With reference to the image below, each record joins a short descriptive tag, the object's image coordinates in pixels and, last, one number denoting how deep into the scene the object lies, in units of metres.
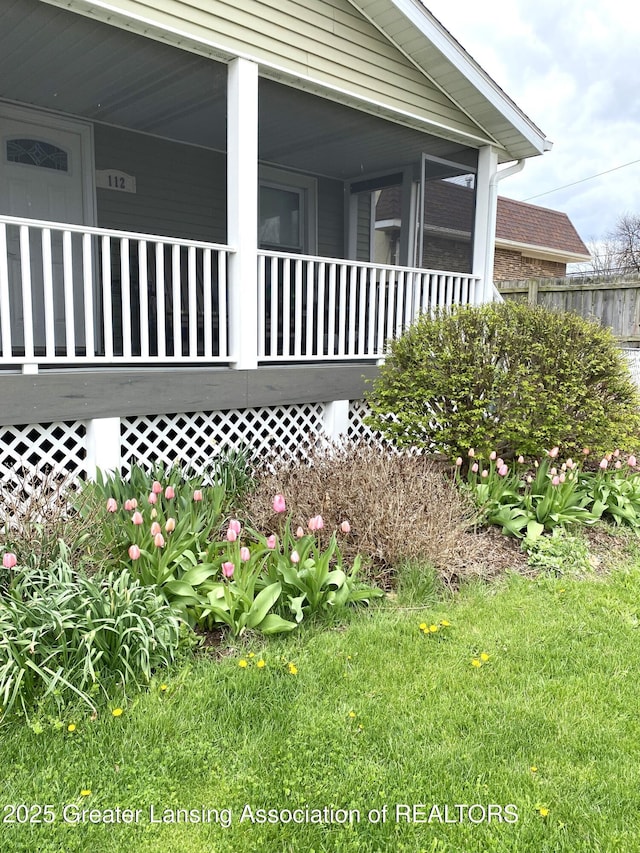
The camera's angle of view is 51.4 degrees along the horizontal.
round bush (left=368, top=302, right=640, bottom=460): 5.44
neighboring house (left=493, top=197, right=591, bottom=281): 19.98
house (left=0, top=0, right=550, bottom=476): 4.88
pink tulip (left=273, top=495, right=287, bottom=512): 3.63
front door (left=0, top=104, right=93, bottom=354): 6.90
